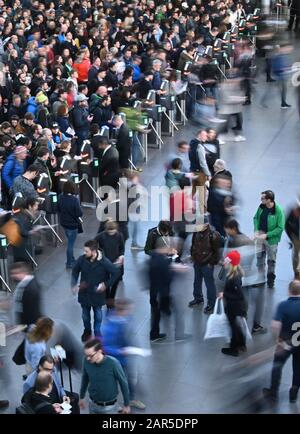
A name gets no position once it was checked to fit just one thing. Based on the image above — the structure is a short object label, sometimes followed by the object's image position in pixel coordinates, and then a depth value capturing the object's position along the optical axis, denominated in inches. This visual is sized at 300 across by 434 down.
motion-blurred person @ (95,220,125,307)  756.5
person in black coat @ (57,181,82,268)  839.9
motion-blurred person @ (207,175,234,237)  833.5
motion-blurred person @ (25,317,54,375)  613.1
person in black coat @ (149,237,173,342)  694.7
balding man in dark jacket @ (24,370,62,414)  551.9
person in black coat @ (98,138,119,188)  962.0
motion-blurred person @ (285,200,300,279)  798.2
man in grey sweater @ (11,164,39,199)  869.8
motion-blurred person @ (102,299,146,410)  595.2
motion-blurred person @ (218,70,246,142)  1249.9
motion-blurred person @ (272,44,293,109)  1337.2
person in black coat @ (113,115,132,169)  1029.9
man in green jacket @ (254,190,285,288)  787.4
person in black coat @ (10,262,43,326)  661.9
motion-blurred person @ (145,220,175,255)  743.1
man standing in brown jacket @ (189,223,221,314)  747.4
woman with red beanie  678.9
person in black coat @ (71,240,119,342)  694.7
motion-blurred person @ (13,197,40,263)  808.8
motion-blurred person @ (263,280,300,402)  621.9
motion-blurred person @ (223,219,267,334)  733.4
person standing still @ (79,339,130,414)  559.2
